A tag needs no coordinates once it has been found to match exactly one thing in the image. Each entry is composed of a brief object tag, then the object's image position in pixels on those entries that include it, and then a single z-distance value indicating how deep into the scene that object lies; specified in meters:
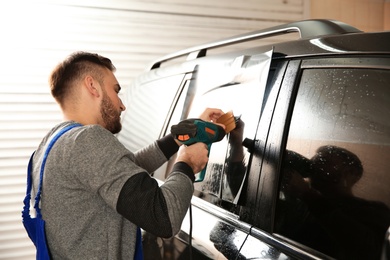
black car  1.34
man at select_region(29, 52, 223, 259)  1.73
